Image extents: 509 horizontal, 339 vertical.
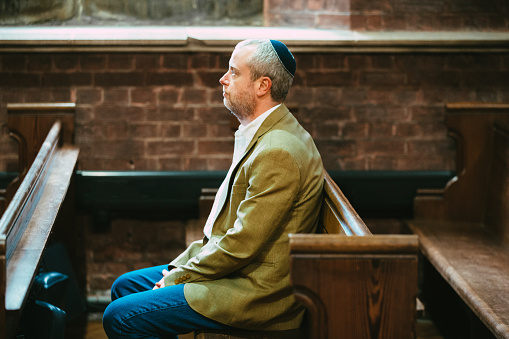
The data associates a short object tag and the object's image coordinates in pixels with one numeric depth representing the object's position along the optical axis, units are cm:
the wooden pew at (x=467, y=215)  378
